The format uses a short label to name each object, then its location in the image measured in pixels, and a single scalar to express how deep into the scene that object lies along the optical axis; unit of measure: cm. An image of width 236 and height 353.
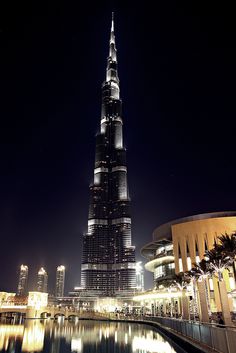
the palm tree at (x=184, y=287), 4413
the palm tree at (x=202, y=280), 3322
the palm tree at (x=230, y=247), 2903
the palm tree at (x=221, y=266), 2764
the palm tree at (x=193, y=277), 4238
